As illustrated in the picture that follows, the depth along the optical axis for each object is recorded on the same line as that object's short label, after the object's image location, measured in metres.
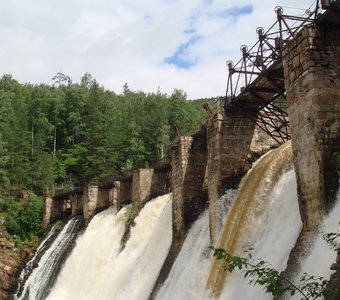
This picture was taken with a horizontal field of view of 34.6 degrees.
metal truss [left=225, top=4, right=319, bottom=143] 15.41
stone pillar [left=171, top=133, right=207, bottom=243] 21.22
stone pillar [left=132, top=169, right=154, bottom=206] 29.77
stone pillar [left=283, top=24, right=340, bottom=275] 11.63
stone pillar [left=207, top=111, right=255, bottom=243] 18.62
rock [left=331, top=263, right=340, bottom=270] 8.09
